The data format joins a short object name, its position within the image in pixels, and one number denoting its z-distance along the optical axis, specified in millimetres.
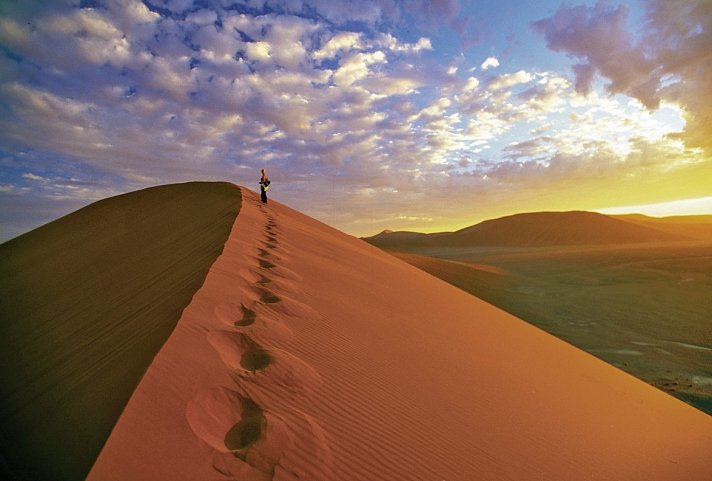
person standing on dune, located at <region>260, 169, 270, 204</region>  12234
